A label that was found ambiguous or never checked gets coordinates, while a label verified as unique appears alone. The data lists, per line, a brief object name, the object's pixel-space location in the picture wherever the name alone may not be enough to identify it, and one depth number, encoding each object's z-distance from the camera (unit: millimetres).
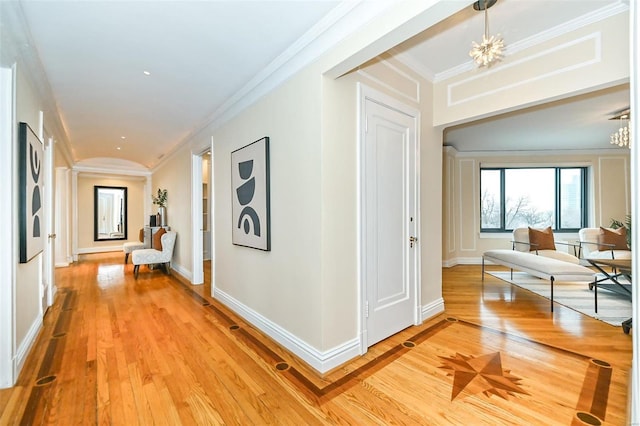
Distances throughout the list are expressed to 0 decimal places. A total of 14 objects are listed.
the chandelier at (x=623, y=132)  3738
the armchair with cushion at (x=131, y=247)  6336
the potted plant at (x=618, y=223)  5788
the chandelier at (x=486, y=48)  1926
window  6496
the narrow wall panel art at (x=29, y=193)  2232
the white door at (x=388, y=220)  2508
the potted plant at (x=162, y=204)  6434
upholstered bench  3367
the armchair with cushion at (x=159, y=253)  5141
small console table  6191
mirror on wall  8188
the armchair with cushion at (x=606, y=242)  4715
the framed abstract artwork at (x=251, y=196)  2758
